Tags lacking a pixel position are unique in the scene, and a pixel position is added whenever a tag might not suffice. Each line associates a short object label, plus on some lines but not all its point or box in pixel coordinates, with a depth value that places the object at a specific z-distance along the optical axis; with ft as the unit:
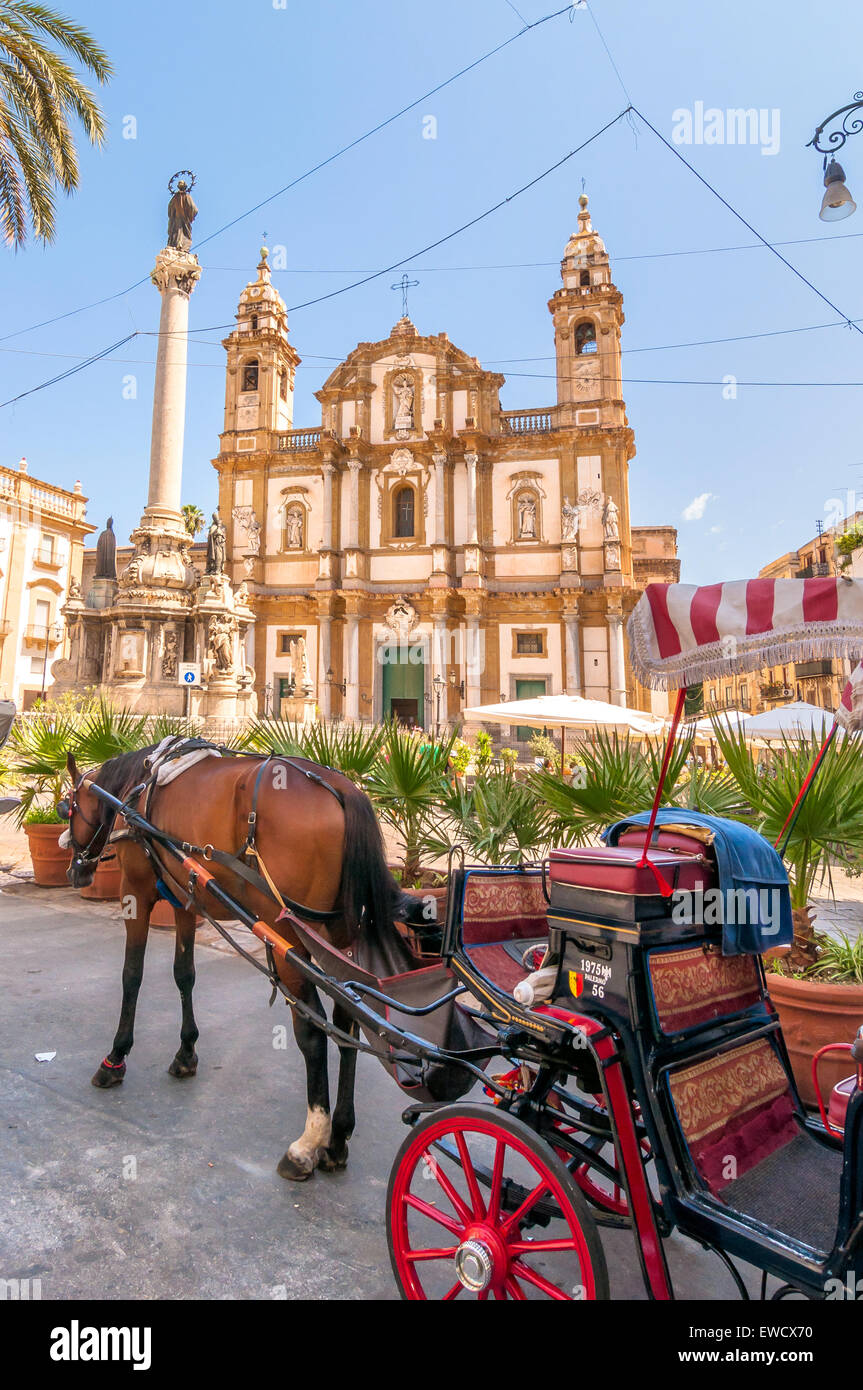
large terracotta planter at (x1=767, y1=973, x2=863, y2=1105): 11.64
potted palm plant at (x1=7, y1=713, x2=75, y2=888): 23.89
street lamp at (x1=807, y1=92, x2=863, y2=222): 21.74
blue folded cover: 7.75
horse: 10.37
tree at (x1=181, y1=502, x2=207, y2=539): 133.39
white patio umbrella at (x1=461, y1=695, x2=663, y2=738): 36.96
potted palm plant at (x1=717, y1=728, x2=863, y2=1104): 11.73
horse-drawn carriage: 6.29
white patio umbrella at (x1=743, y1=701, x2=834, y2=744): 44.29
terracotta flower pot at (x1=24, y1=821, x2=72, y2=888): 25.43
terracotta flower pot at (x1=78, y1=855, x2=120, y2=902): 24.03
